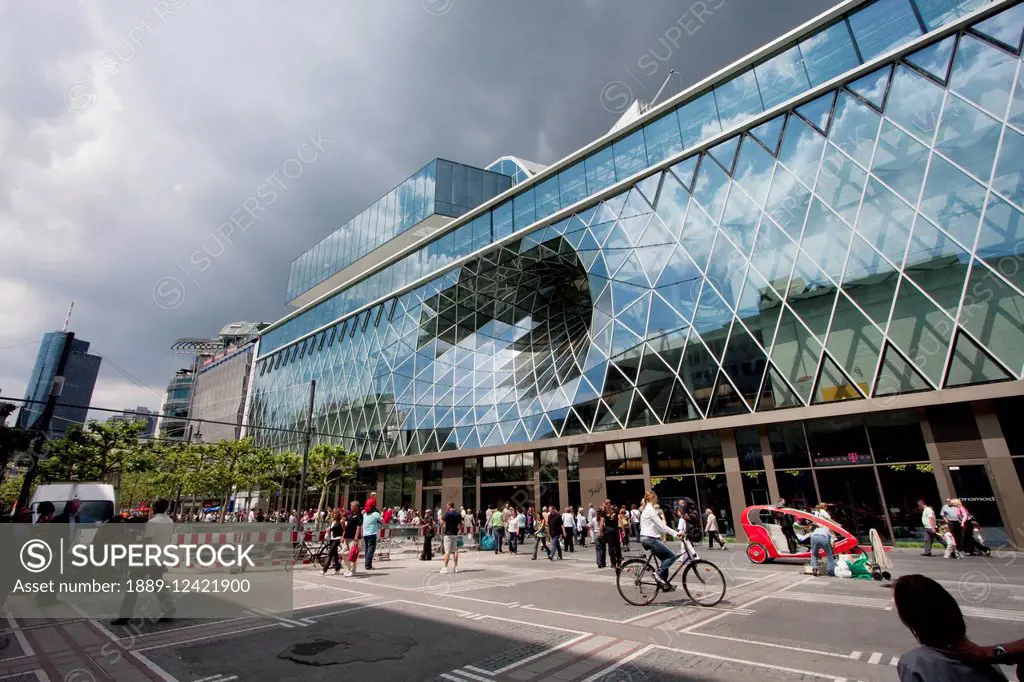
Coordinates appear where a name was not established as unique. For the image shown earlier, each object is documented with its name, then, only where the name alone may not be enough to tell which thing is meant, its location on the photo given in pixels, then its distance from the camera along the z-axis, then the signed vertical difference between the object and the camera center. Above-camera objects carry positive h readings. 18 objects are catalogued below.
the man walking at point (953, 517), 15.30 -0.82
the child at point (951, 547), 14.66 -1.66
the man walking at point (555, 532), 17.56 -1.04
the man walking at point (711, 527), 18.75 -1.11
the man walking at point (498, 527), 21.47 -0.99
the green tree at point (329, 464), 37.91 +3.31
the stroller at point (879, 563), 10.98 -1.57
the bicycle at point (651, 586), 8.80 -1.57
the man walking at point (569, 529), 21.11 -1.15
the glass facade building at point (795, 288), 16.94 +8.40
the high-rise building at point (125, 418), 35.51 +7.27
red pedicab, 14.34 -1.34
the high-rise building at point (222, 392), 67.19 +16.92
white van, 18.89 +0.73
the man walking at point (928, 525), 15.12 -1.03
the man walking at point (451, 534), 14.64 -0.84
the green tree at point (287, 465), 41.25 +3.68
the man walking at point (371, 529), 14.73 -0.64
